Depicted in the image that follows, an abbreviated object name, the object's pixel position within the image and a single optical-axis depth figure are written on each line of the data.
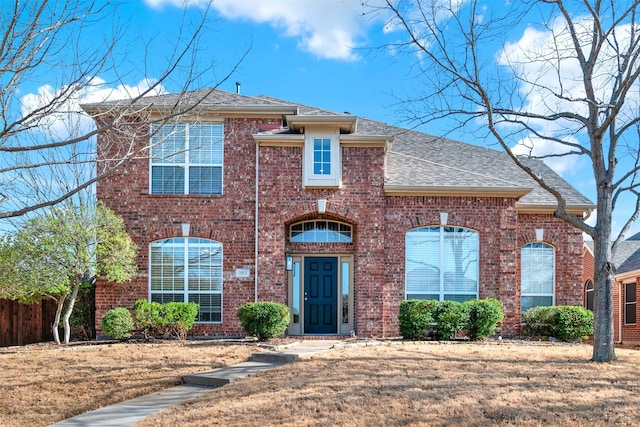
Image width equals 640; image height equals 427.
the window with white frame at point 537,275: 17.84
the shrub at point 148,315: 15.44
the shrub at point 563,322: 16.28
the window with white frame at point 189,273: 16.39
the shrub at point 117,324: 15.32
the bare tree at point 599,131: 11.28
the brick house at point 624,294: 22.17
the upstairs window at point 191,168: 16.61
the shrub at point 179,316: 15.50
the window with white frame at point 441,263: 16.59
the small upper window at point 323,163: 16.12
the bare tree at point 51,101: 7.10
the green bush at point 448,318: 15.05
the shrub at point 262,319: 14.51
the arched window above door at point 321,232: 16.83
